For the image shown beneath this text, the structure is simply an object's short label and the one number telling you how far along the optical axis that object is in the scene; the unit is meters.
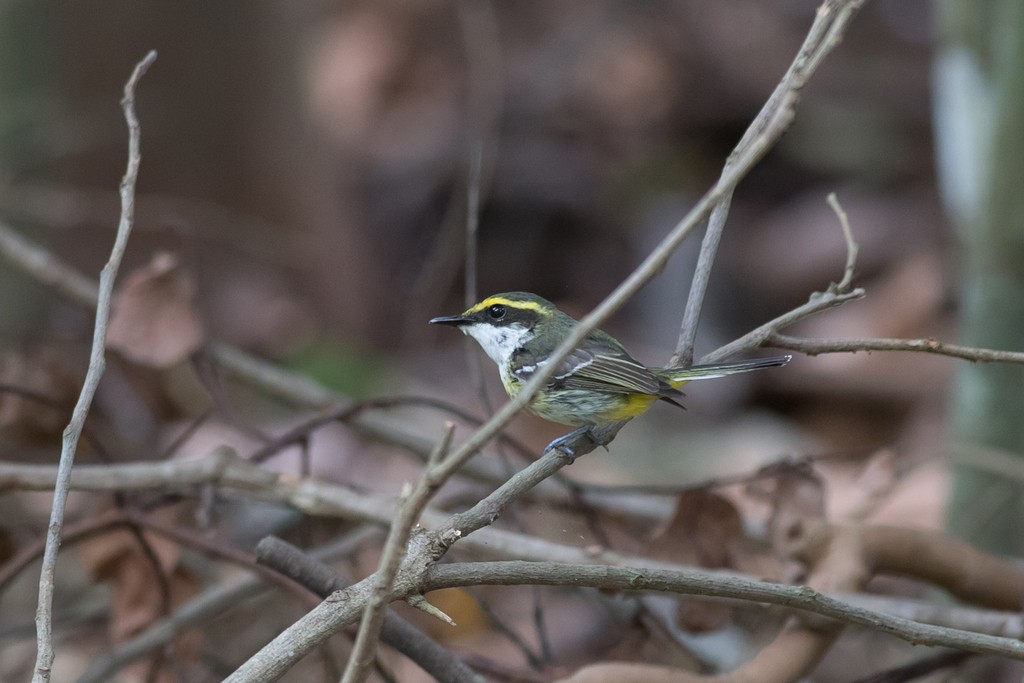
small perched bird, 5.59
